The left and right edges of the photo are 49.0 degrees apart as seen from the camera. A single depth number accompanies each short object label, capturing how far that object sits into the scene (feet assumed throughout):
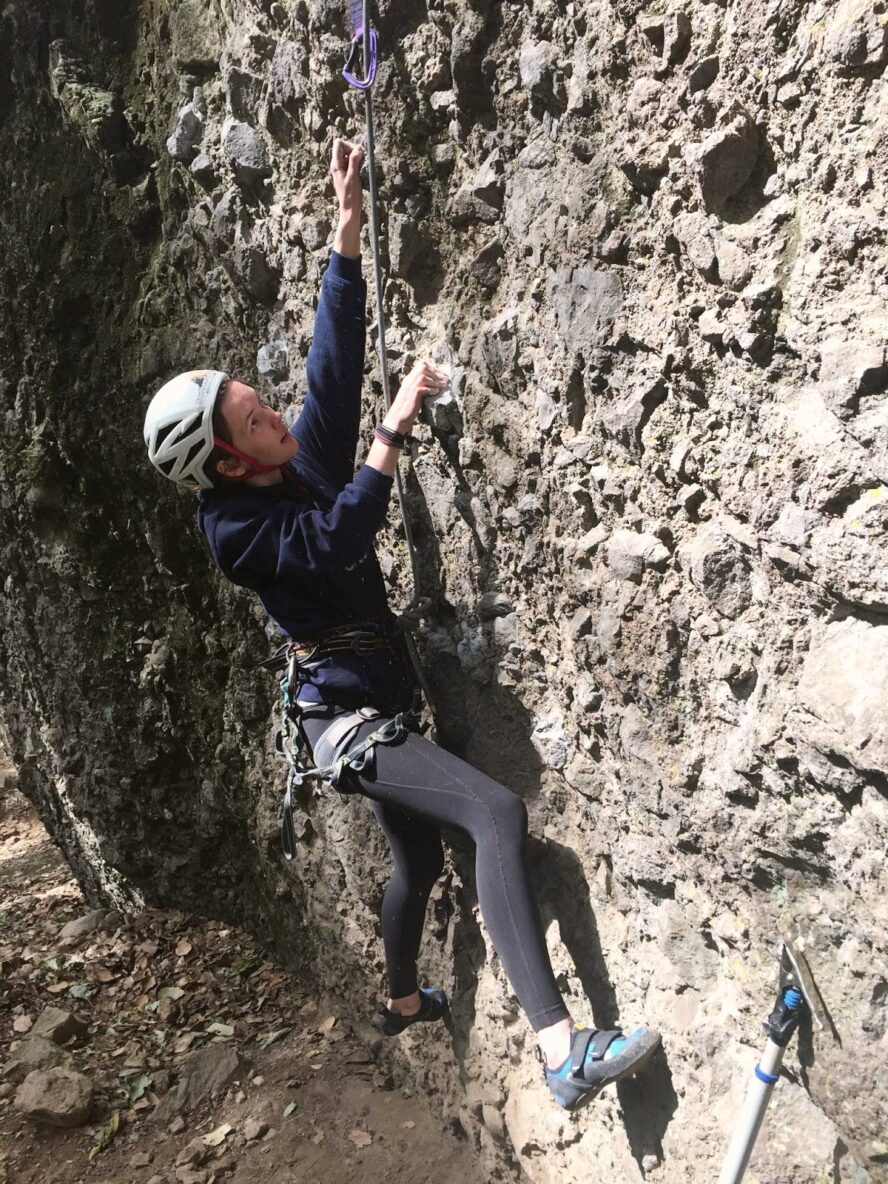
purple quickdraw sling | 8.65
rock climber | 8.33
